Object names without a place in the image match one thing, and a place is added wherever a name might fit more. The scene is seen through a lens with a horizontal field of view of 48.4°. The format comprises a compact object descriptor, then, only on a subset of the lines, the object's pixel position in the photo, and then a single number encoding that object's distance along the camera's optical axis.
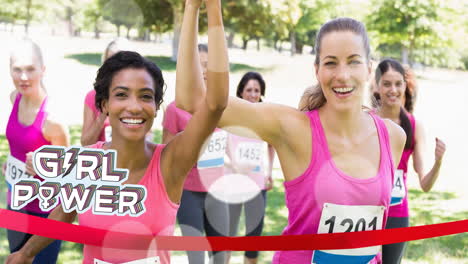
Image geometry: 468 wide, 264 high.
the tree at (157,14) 10.46
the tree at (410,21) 25.56
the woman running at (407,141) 2.49
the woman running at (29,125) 2.20
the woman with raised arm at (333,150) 1.44
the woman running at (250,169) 3.41
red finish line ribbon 1.33
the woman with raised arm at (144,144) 1.27
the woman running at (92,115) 2.68
